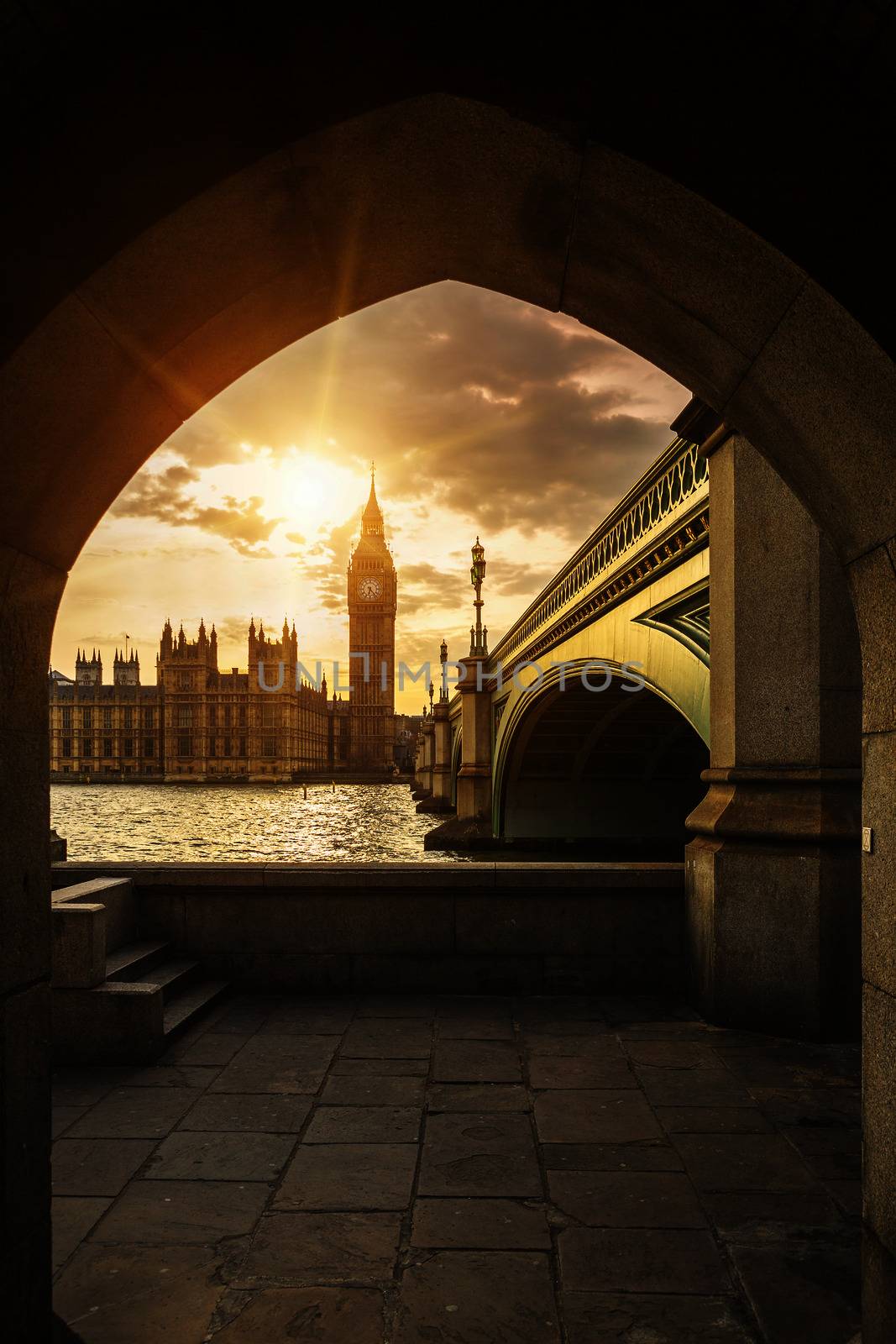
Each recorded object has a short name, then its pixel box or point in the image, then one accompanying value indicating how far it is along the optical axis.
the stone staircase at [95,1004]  4.76
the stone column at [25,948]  2.20
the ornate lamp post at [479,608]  27.69
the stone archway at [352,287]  2.05
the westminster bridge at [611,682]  9.54
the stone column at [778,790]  5.21
